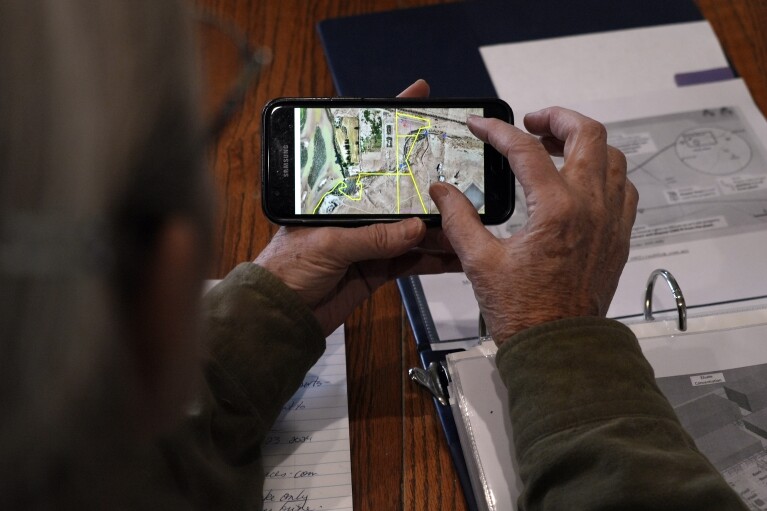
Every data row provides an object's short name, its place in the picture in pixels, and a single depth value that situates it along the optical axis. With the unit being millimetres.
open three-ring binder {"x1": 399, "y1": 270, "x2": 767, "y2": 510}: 533
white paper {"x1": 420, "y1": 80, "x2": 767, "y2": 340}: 717
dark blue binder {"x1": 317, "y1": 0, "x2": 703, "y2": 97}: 876
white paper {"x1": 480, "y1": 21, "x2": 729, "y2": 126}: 874
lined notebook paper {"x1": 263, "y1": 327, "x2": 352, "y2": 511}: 579
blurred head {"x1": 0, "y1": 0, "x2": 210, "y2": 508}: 261
